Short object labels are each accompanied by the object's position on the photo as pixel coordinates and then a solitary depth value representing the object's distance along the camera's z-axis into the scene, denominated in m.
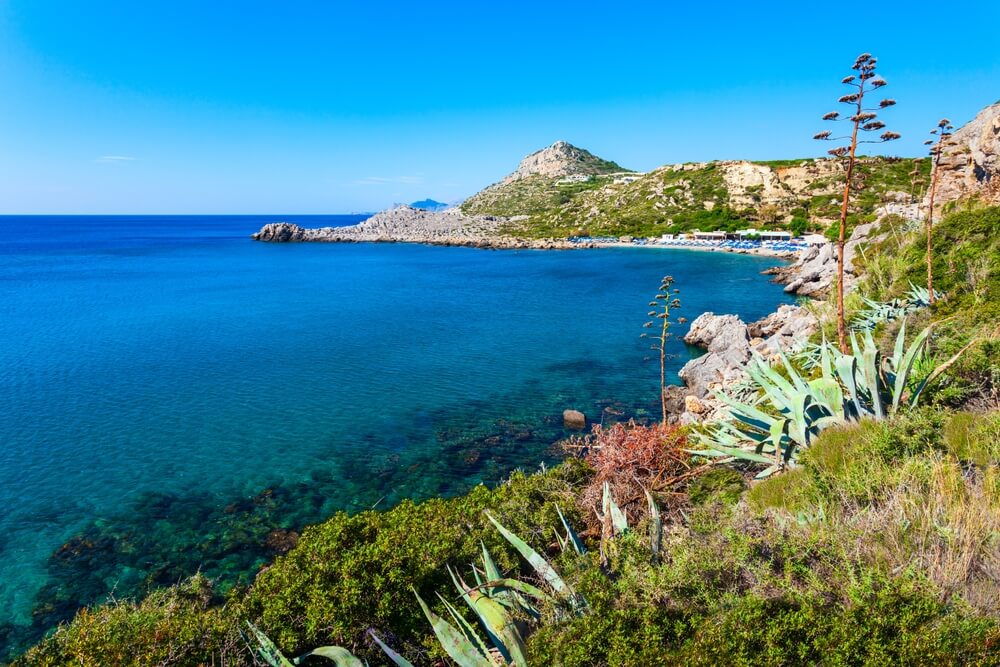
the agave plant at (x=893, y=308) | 11.98
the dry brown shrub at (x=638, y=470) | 7.68
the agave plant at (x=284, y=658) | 4.86
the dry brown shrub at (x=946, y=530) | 3.96
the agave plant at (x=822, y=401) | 7.09
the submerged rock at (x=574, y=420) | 17.03
